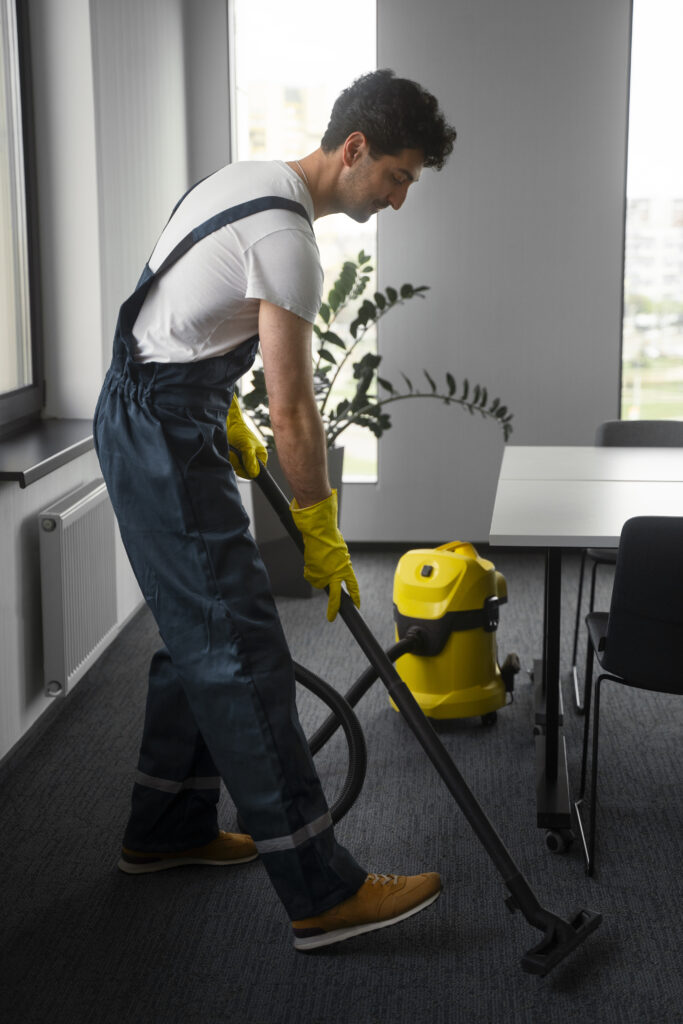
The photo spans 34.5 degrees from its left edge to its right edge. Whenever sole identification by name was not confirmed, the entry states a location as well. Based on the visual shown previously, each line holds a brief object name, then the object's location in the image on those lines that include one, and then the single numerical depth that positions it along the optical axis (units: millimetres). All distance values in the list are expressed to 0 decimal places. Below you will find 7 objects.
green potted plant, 3998
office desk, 2186
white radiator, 2701
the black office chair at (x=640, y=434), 3289
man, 1782
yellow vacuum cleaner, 2773
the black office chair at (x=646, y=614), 1994
